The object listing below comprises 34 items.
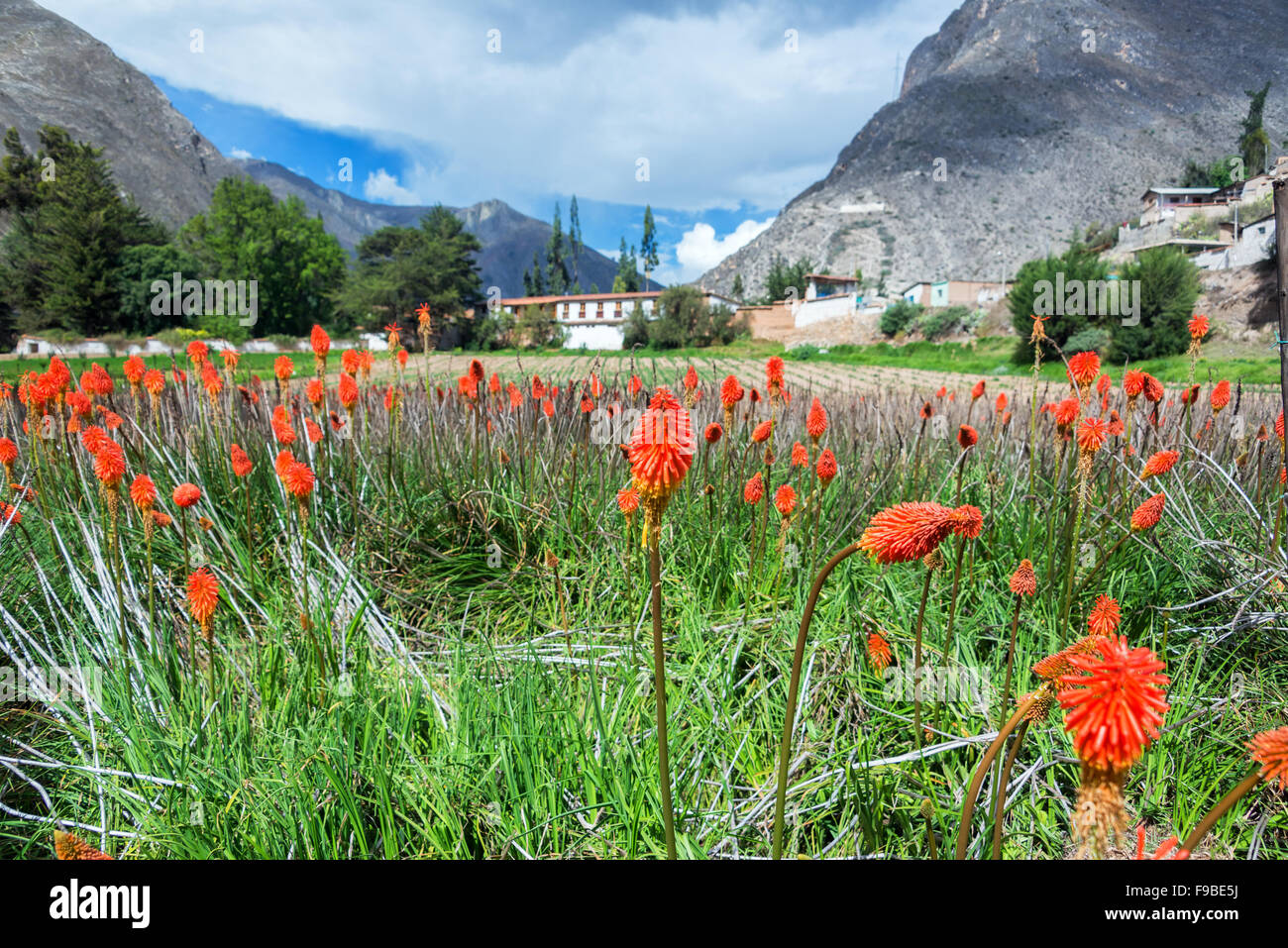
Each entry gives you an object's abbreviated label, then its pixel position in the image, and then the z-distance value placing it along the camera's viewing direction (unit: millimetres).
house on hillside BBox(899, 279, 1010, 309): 62281
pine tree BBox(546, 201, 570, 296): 81625
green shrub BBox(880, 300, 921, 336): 40281
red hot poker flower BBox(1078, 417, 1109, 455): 1738
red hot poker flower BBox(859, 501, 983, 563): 718
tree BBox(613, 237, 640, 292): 82500
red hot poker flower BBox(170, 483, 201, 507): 1654
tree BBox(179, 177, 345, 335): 55531
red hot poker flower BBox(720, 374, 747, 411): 2309
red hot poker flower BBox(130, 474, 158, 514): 1635
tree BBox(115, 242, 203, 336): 38812
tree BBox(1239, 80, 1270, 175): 33219
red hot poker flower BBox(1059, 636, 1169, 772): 585
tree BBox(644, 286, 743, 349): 28672
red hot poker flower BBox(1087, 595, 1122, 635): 1243
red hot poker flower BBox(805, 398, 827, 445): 2127
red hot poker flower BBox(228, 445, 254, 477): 2030
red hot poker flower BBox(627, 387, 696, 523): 771
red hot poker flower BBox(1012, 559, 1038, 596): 1350
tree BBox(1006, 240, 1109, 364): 24406
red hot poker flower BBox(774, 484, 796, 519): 1752
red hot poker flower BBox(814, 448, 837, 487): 1877
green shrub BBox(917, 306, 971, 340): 38281
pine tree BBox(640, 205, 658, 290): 62312
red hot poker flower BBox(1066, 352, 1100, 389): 2328
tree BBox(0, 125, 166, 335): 33312
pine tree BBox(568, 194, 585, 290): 74762
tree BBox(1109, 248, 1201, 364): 21750
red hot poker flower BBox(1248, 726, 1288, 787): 679
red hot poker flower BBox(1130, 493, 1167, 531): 1623
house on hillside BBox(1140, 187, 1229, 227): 54000
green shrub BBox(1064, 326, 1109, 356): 22406
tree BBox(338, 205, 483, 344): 57281
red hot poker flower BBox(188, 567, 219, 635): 1498
